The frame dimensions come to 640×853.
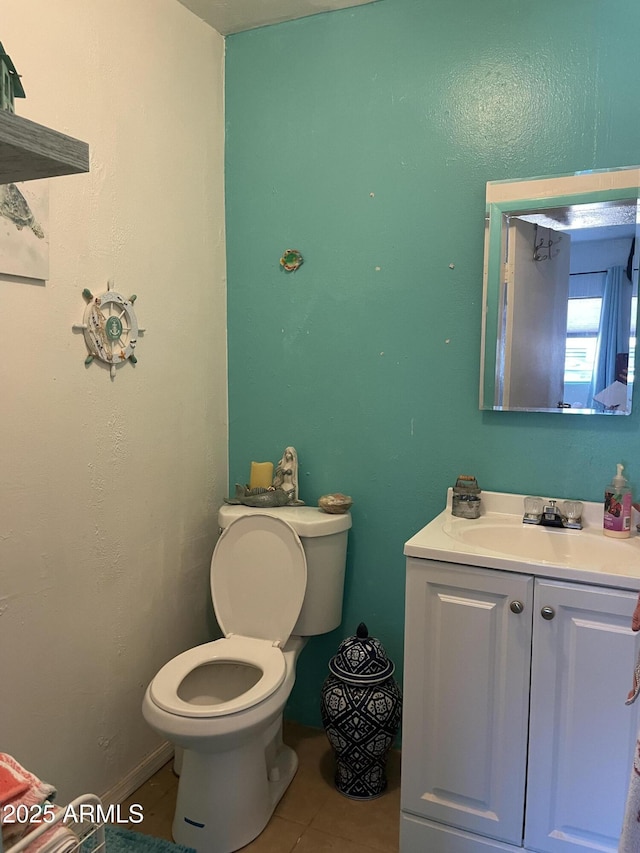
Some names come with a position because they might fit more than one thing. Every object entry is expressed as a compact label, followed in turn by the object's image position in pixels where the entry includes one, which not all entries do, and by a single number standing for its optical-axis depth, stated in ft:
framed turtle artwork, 4.86
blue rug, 5.55
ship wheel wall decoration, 5.71
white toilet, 5.42
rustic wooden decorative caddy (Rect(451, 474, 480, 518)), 6.28
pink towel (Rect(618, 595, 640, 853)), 3.12
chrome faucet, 5.94
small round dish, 6.82
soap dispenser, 5.65
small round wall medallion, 7.22
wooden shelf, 2.50
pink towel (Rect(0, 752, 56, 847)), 2.74
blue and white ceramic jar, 6.18
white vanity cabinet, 4.74
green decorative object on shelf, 2.72
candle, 7.30
